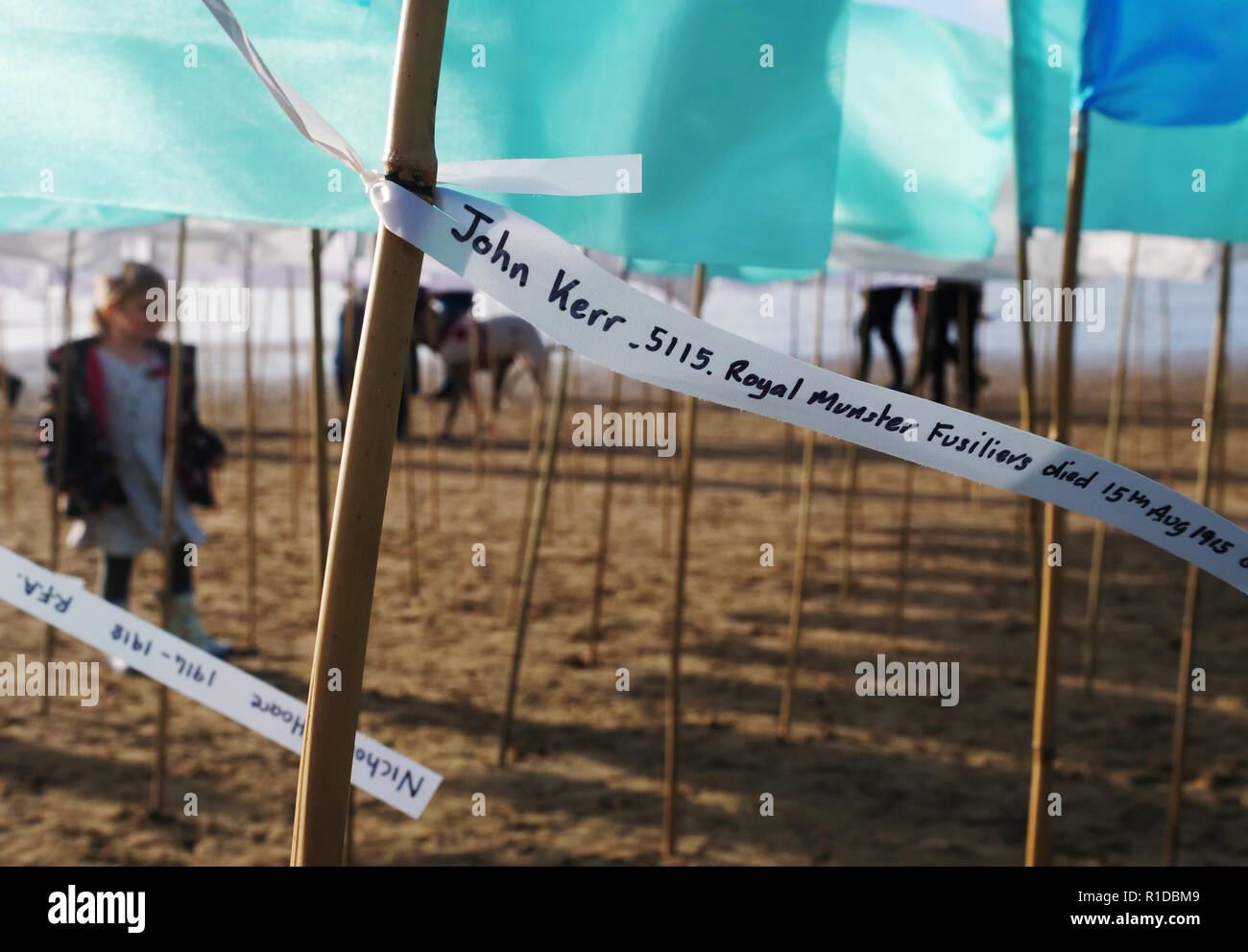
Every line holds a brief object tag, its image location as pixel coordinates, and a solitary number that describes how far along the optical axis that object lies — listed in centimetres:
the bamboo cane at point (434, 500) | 696
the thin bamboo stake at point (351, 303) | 517
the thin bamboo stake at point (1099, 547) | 436
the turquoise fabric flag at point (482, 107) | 164
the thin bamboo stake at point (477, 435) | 875
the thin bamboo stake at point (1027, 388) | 206
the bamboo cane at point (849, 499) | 539
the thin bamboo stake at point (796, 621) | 408
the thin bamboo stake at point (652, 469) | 958
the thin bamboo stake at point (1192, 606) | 268
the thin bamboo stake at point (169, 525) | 314
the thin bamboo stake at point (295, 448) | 690
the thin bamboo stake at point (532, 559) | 372
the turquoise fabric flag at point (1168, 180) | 259
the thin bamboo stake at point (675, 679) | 306
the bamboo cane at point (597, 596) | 494
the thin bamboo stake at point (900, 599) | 508
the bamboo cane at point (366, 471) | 114
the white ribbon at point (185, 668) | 160
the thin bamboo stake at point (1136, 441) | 842
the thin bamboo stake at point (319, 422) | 228
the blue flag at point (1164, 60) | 186
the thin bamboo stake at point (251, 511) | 499
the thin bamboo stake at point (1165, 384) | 787
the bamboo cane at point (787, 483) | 839
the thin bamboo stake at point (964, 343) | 689
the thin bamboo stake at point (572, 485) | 894
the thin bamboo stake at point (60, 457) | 426
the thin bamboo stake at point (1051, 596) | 181
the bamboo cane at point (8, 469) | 788
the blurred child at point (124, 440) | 435
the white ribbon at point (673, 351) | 115
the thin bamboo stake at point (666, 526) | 732
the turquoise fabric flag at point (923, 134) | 316
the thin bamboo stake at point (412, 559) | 604
